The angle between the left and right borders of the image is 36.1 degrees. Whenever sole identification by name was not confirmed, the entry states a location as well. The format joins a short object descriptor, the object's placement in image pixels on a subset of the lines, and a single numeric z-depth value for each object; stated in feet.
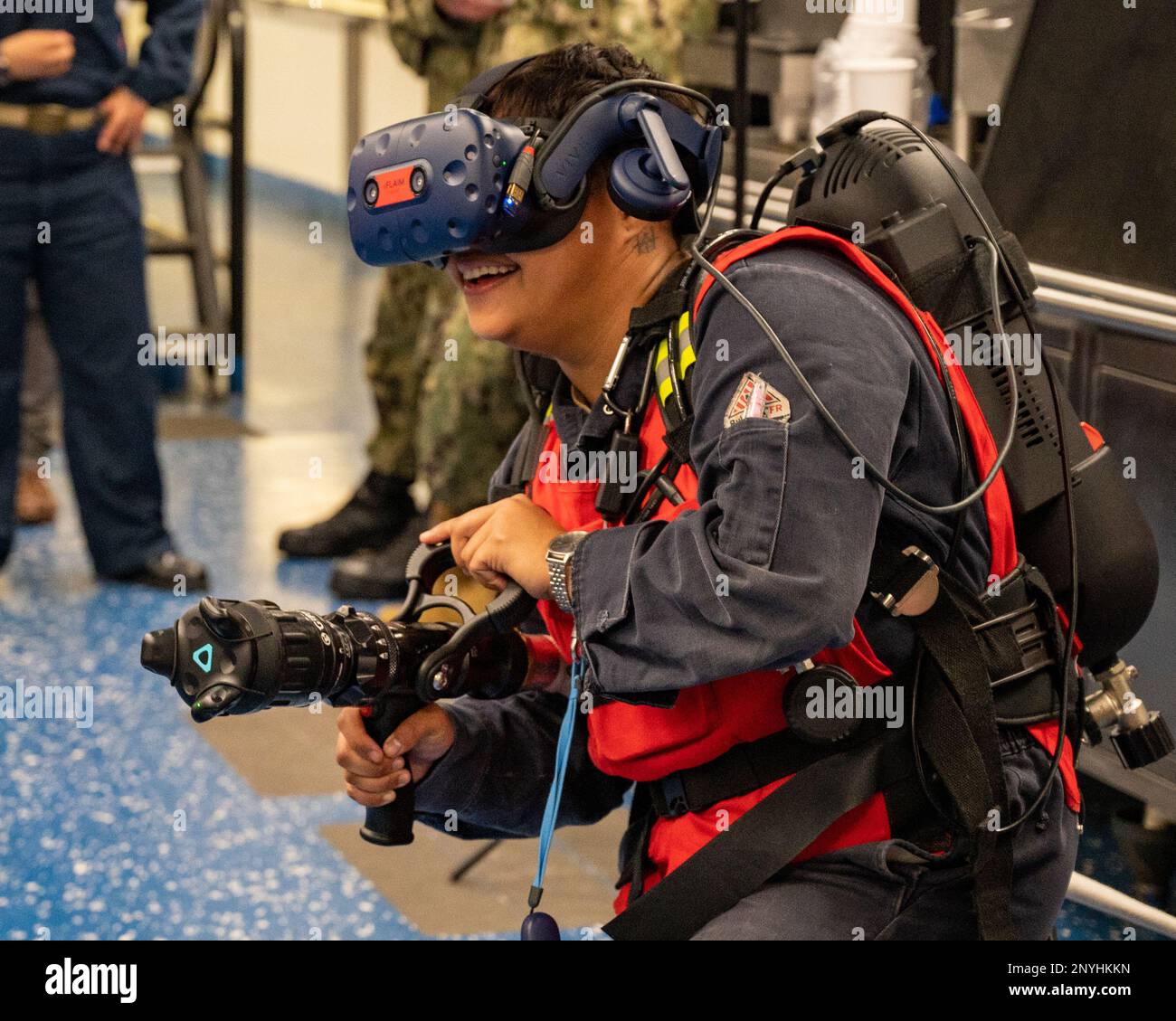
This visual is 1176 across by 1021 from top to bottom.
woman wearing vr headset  5.10
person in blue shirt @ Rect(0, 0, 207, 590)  14.24
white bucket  11.48
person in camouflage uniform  12.80
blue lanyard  6.10
